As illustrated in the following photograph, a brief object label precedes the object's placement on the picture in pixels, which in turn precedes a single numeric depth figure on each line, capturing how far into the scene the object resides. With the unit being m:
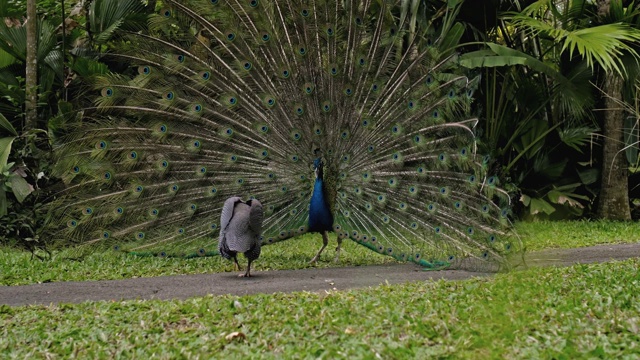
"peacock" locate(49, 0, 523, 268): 8.87
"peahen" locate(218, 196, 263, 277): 7.84
